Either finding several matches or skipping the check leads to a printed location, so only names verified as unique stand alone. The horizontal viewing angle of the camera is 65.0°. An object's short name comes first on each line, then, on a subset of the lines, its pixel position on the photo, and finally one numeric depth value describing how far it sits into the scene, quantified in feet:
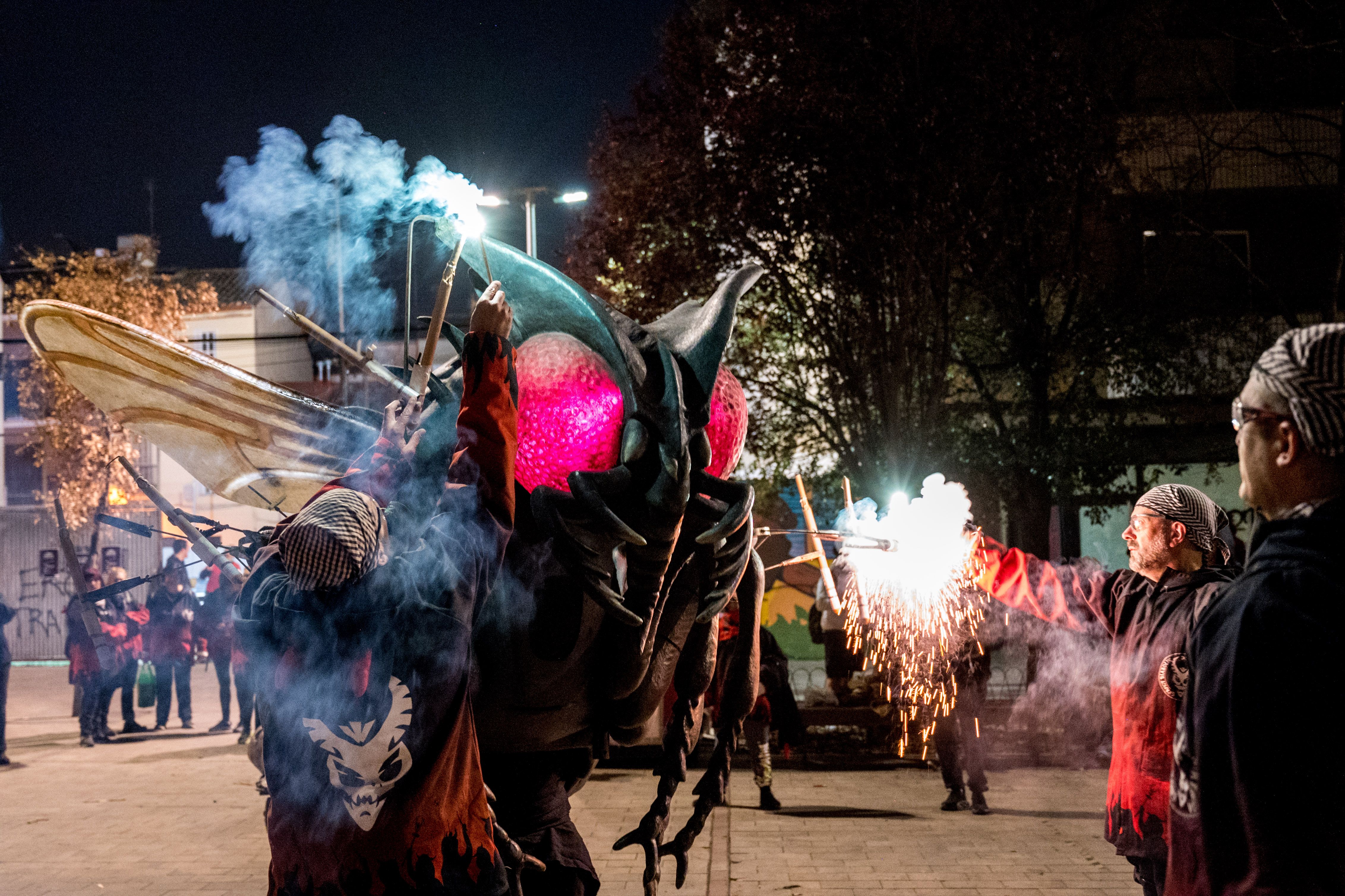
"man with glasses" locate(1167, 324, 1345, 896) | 6.26
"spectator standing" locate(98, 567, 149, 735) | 40.45
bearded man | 13.03
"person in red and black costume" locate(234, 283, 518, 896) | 8.15
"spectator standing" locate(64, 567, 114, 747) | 38.60
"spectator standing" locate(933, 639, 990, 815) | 28.66
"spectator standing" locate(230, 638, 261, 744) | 37.22
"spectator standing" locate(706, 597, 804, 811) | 29.50
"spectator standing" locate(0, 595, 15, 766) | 36.35
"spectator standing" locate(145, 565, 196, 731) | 41.75
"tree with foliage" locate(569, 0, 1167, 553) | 37.73
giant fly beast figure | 9.87
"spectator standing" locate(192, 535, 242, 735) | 38.55
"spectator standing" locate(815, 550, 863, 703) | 38.19
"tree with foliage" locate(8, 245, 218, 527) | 51.72
